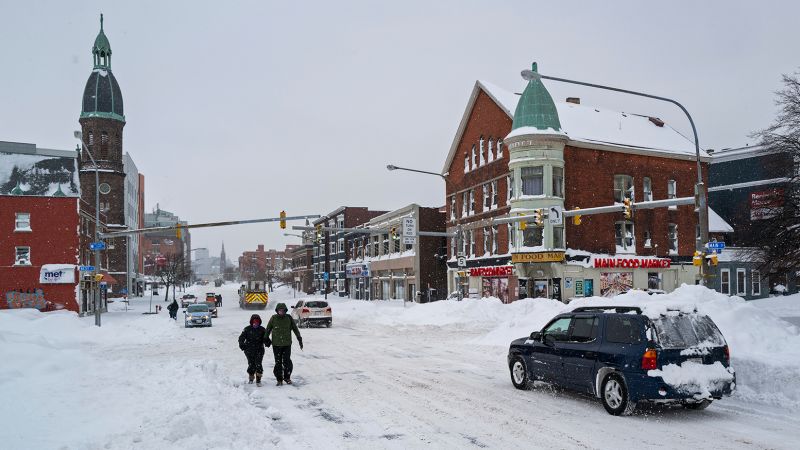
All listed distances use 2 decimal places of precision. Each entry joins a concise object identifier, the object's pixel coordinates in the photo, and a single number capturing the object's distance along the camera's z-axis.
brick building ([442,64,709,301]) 44.16
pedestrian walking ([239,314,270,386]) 14.53
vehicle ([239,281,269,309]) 70.12
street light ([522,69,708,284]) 20.39
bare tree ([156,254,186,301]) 97.54
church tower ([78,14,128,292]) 75.62
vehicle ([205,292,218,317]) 48.61
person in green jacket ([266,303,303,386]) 14.51
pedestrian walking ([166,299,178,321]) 44.35
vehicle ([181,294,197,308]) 64.00
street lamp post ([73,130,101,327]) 34.38
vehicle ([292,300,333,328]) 34.84
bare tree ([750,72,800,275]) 35.44
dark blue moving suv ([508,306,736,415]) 10.20
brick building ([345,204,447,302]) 62.03
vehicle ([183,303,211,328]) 37.88
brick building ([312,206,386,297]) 89.19
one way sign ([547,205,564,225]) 30.31
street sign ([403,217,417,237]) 39.27
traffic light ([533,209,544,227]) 30.44
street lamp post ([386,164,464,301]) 39.84
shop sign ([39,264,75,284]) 47.94
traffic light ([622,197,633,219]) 25.62
